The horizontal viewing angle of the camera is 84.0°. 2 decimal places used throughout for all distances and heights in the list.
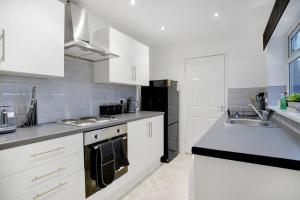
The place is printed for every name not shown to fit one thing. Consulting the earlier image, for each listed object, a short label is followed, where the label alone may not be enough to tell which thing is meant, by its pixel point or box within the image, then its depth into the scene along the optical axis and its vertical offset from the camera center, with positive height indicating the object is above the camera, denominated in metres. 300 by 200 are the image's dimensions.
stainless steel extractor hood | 1.84 +0.77
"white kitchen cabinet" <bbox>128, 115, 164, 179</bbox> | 2.18 -0.65
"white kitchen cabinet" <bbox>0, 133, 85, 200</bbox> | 1.05 -0.52
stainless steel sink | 1.91 -0.28
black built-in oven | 1.56 -0.45
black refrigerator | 3.04 -0.12
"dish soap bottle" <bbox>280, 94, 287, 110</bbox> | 1.70 -0.05
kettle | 2.96 -0.11
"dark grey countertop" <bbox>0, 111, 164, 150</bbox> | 1.07 -0.26
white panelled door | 3.20 +0.11
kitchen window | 1.88 +0.45
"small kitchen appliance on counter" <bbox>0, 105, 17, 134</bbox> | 1.30 -0.17
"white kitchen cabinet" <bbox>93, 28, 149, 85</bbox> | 2.24 +0.57
